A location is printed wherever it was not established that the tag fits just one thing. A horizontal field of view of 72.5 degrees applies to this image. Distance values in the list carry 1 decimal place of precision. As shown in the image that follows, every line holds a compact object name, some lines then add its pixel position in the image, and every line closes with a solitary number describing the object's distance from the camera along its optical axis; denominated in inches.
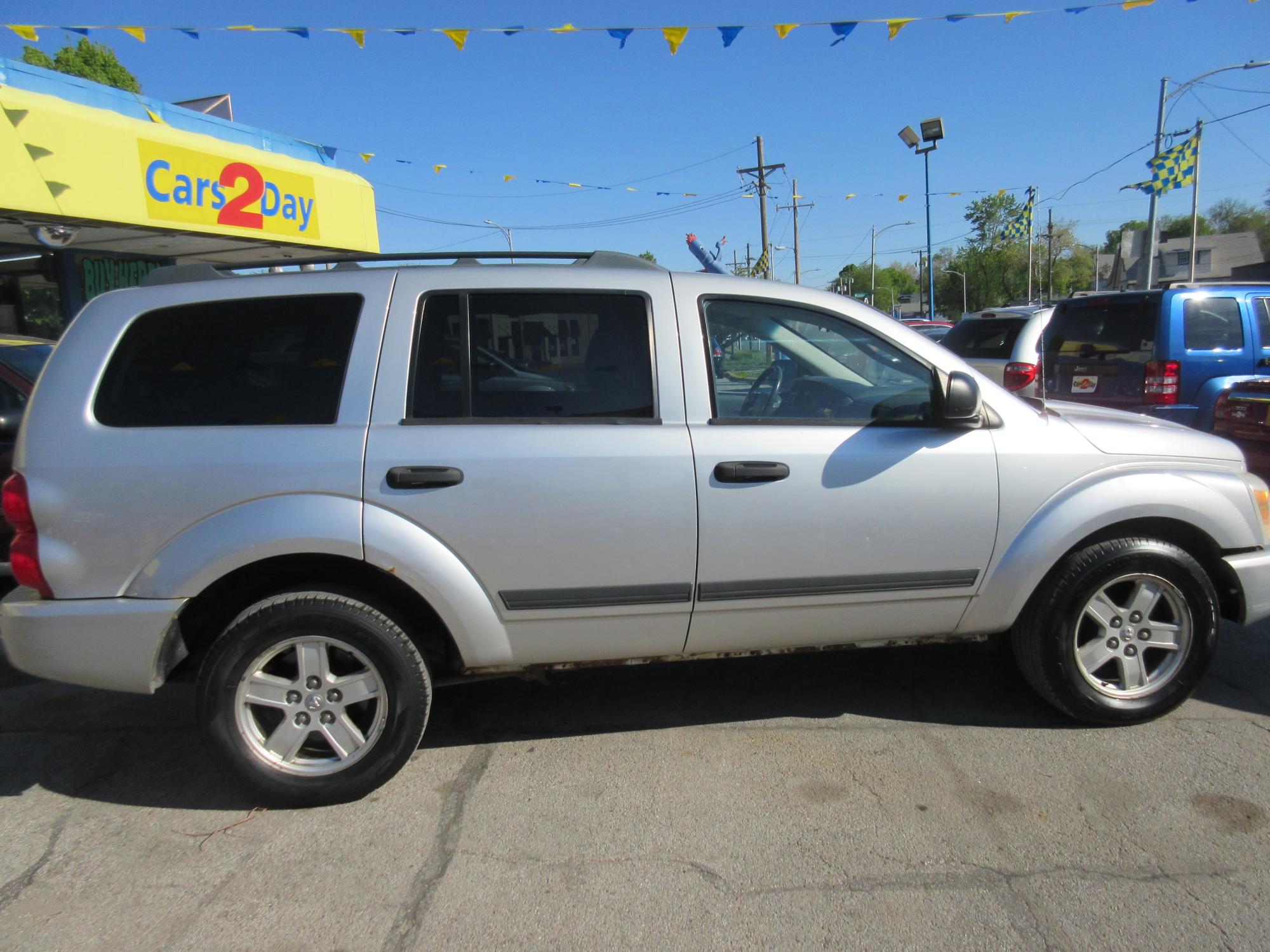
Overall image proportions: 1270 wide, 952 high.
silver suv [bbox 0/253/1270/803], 114.0
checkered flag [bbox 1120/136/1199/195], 730.2
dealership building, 357.1
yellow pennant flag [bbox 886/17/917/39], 338.0
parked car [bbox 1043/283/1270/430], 301.6
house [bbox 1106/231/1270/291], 2664.9
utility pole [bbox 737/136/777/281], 1305.4
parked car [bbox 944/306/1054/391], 350.9
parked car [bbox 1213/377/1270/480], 235.8
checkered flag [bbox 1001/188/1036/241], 1194.9
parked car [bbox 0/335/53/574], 186.1
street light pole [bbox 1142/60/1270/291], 762.8
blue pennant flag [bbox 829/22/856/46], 339.0
